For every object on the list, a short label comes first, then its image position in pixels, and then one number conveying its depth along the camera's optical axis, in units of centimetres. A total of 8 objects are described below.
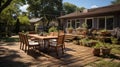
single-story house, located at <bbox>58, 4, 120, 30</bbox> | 720
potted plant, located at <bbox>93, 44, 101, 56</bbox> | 387
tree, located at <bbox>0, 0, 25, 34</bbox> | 1166
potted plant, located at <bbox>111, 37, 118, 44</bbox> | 602
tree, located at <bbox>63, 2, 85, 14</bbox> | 3374
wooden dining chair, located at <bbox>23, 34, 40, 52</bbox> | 423
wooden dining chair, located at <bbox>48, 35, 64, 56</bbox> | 385
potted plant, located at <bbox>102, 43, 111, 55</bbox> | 388
